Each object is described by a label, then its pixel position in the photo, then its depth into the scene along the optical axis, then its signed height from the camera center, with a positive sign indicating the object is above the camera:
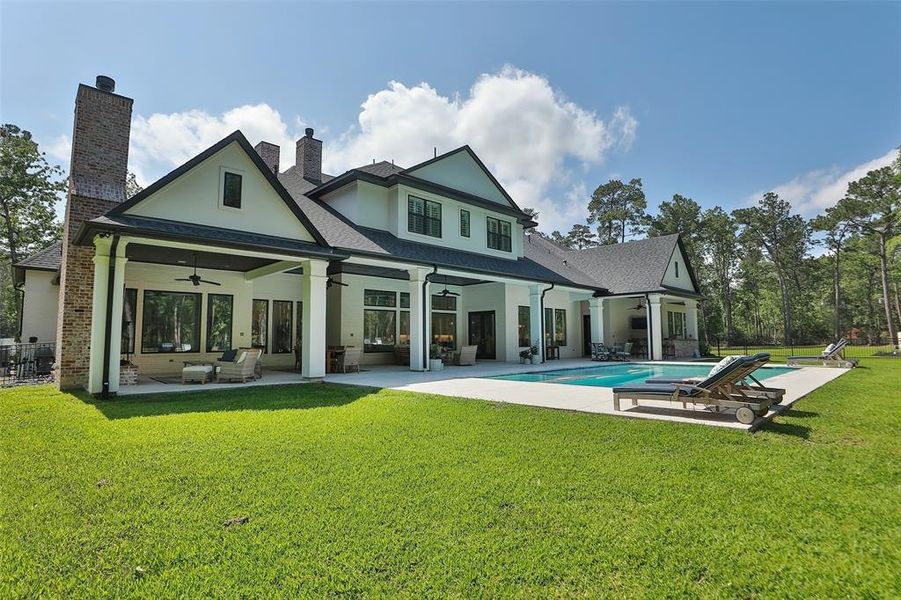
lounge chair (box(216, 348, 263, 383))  11.27 -0.73
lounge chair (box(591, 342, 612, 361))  20.82 -0.83
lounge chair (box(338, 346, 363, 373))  14.02 -0.70
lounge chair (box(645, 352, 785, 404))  6.88 -0.83
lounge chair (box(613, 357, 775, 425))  6.75 -0.94
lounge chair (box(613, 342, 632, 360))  20.91 -1.01
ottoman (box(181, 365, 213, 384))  10.88 -0.81
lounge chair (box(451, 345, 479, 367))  17.42 -0.81
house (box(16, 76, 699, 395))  9.98 +2.12
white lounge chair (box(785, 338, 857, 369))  16.25 -1.07
